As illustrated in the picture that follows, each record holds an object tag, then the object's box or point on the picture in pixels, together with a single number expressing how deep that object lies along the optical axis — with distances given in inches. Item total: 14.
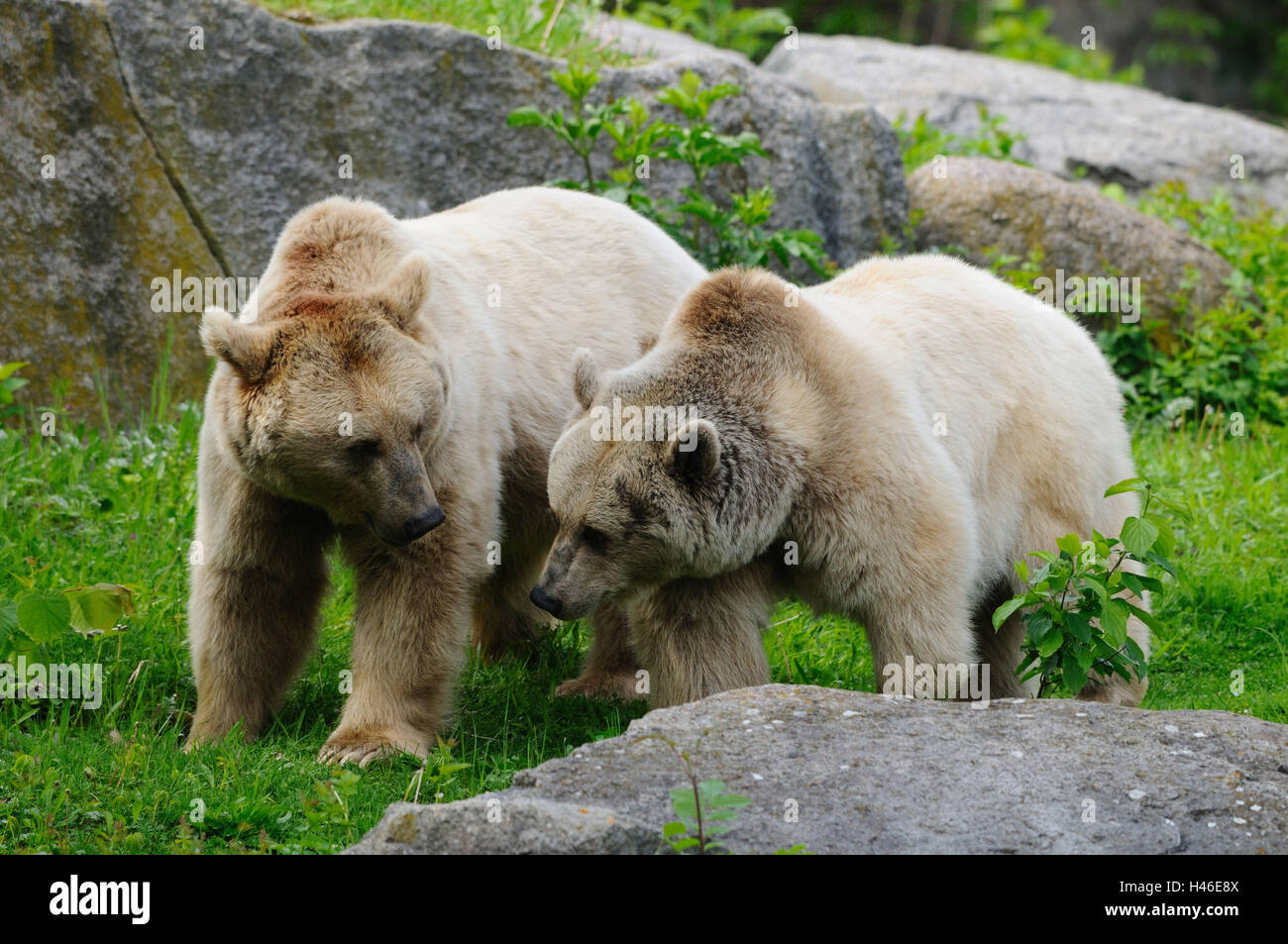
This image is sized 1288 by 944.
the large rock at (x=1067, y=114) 975.0
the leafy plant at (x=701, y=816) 262.4
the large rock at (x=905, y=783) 269.6
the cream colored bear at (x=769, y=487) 377.7
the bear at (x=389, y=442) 385.1
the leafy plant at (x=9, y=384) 556.4
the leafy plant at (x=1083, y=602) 382.6
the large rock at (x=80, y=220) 598.5
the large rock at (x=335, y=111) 639.8
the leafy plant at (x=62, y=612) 376.2
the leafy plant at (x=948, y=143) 896.9
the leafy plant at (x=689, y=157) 617.6
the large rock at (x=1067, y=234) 789.9
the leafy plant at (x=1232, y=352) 746.8
